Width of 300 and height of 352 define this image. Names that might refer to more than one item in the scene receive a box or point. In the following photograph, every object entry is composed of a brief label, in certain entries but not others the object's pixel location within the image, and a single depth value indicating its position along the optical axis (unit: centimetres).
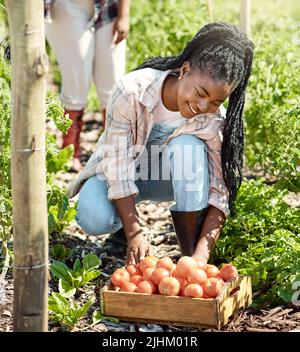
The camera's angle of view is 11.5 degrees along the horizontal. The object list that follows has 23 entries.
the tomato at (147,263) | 553
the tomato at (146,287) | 530
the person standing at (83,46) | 821
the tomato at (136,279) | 543
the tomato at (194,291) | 520
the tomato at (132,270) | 554
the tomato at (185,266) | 536
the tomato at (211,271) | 539
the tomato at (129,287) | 536
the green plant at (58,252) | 644
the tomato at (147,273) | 539
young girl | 583
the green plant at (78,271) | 587
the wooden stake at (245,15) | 802
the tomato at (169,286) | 524
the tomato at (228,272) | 541
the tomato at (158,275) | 533
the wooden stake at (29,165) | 438
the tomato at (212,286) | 520
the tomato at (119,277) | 541
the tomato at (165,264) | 547
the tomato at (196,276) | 526
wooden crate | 518
